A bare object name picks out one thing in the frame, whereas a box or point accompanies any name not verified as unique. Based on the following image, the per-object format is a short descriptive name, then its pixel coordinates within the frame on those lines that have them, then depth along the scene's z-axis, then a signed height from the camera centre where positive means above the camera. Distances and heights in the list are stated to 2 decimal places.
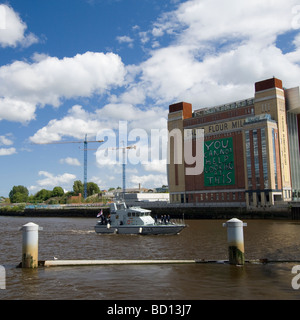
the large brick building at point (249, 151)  98.62 +16.35
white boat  47.28 -2.35
